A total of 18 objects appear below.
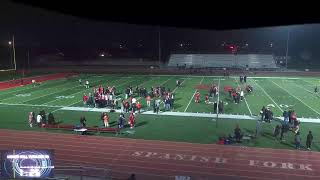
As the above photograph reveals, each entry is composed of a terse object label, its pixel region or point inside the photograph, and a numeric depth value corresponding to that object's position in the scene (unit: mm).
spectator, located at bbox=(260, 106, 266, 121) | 22159
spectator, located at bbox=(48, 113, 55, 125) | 20812
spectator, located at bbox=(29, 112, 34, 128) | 20859
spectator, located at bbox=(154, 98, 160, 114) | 24500
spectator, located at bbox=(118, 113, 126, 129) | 20189
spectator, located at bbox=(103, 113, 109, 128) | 20525
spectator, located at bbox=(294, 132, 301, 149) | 16594
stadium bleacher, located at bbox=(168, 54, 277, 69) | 67875
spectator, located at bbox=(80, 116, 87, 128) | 20031
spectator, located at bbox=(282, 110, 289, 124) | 20969
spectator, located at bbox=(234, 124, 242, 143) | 17789
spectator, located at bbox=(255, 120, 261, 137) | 19020
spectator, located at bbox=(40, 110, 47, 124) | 20969
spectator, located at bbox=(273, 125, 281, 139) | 18391
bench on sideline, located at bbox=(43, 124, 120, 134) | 19578
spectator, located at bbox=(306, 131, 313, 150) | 16438
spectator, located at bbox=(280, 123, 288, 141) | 18100
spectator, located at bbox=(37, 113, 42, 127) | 20828
